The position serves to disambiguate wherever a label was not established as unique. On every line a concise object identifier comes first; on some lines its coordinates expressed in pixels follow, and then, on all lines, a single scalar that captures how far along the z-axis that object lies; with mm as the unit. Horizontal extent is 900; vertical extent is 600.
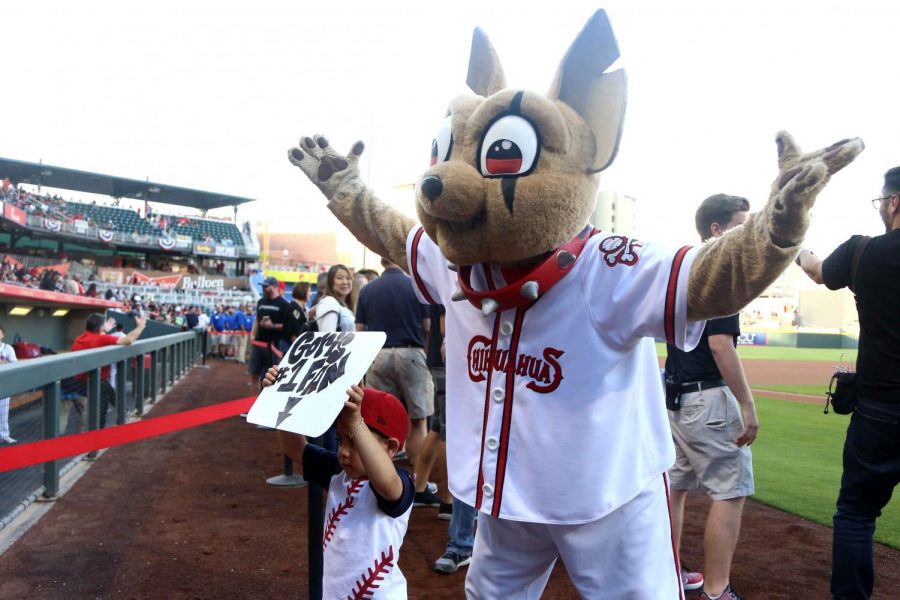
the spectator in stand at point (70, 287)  17625
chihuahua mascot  1695
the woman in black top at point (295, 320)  7559
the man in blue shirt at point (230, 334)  21002
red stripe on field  2061
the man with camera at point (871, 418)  2633
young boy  2135
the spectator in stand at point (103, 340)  6227
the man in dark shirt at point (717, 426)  3033
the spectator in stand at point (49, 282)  14906
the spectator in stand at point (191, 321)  19239
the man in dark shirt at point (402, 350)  5152
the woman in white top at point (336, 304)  5598
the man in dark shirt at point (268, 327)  7773
